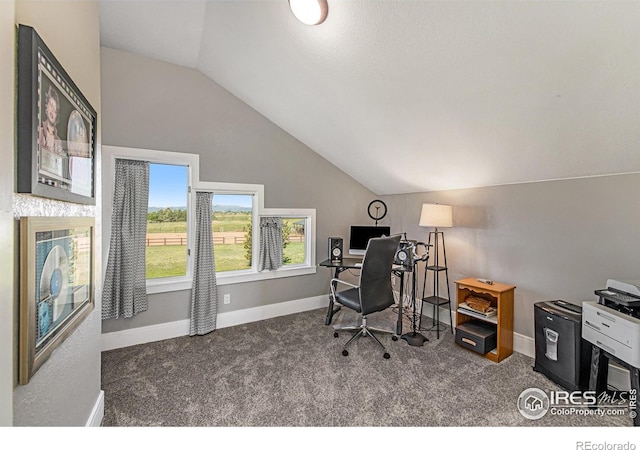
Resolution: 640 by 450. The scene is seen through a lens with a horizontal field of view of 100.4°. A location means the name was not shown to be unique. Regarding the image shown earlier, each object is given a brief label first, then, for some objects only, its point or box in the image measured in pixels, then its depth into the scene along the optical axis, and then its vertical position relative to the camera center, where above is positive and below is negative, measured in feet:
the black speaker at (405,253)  9.90 -1.08
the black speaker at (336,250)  11.23 -1.08
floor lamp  9.61 +0.12
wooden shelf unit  8.04 -2.69
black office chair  8.30 -1.96
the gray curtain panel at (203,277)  9.57 -1.97
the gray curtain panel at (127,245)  8.42 -0.74
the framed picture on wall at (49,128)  2.92 +1.24
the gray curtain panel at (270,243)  11.09 -0.81
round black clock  13.74 +0.77
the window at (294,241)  12.06 -0.78
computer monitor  12.19 -0.49
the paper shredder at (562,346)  6.40 -3.01
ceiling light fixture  5.65 +4.68
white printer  5.14 -1.96
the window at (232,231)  10.46 -0.30
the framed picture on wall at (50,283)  2.93 -0.82
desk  9.71 -1.65
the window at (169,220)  9.27 +0.11
